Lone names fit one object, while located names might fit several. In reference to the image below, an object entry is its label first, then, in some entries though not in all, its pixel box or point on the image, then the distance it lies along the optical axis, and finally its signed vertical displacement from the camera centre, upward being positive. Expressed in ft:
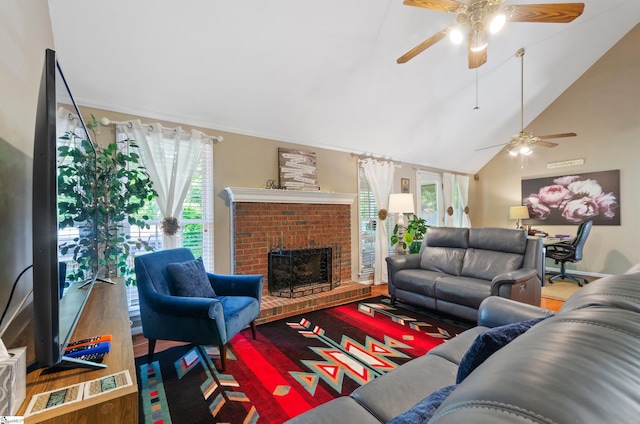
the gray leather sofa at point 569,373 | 1.02 -0.74
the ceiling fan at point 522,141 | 12.24 +3.18
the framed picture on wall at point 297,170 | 12.03 +1.92
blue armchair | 6.38 -2.50
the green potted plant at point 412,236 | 13.96 -1.32
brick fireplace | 10.70 -0.51
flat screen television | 2.59 -0.12
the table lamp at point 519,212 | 17.95 -0.12
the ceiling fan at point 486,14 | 5.98 +4.48
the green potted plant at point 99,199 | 4.25 +0.30
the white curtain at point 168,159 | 9.02 +1.85
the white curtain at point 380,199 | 15.06 +0.69
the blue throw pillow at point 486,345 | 2.49 -1.24
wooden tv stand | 2.41 -1.77
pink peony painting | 15.85 +0.72
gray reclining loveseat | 8.69 -2.22
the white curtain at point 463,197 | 20.44 +1.03
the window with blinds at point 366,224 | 15.03 -0.72
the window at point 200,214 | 9.98 -0.06
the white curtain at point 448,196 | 19.54 +1.07
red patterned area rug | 5.47 -3.92
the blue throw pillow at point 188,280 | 7.19 -1.83
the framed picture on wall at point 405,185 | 17.11 +1.65
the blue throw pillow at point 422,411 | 2.23 -1.74
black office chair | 14.11 -2.26
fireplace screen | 11.53 -2.66
